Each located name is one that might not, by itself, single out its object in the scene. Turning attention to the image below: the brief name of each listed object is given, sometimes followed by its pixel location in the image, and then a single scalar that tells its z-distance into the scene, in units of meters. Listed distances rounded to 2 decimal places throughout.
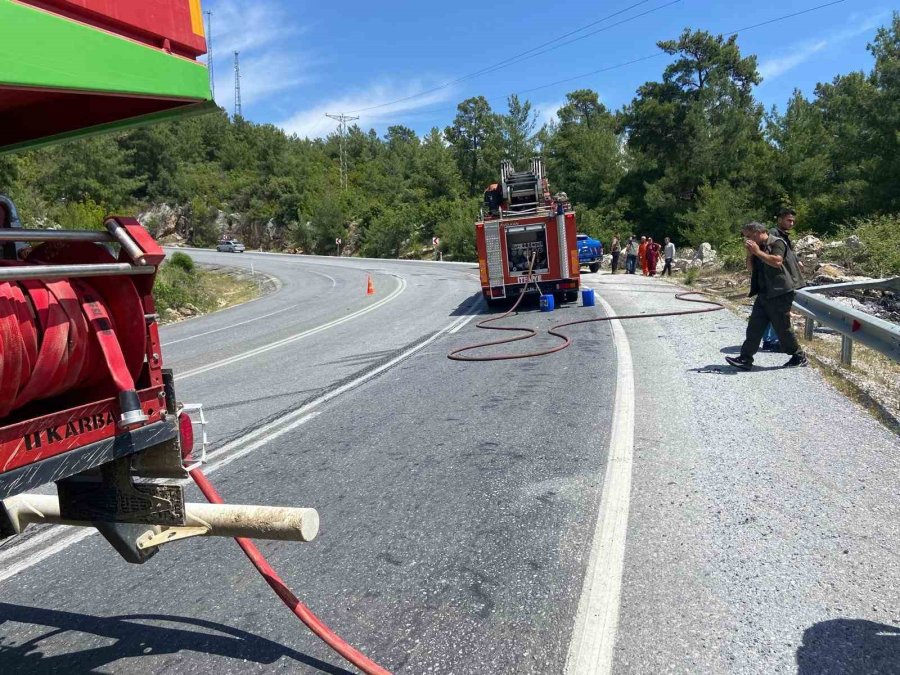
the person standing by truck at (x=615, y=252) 30.53
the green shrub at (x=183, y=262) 29.12
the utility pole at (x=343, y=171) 87.50
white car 67.25
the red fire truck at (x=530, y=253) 15.98
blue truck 30.41
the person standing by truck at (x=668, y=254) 26.52
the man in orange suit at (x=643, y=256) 27.78
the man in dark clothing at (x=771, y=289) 7.91
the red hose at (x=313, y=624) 2.62
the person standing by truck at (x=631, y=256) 27.97
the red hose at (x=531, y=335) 9.75
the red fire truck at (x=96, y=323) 2.00
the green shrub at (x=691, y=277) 21.34
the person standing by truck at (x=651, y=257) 27.68
